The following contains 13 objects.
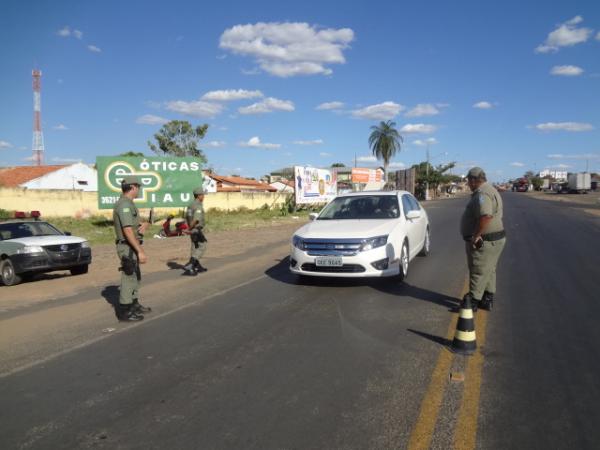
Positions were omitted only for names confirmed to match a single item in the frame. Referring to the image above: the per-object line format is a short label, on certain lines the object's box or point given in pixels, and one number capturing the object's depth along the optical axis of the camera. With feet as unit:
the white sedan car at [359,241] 24.16
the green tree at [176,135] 183.73
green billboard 71.41
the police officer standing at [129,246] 19.53
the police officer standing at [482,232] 19.10
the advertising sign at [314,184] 104.58
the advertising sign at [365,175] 165.78
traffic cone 15.15
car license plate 24.21
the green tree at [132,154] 190.05
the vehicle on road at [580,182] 249.14
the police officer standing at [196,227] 31.24
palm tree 211.00
